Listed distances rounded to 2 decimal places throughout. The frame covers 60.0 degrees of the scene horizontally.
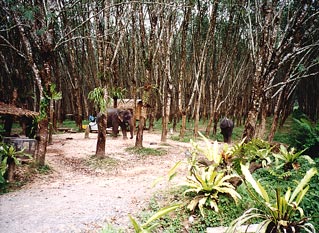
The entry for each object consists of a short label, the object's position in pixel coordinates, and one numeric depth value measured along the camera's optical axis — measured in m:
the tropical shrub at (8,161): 6.53
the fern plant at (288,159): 6.41
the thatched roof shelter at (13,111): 7.63
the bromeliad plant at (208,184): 5.02
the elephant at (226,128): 13.04
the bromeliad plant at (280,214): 3.29
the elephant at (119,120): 13.69
